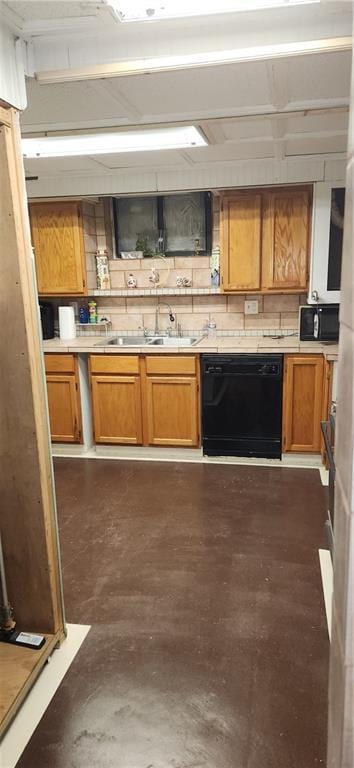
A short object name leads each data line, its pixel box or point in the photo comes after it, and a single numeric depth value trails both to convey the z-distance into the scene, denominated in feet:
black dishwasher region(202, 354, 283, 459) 13.25
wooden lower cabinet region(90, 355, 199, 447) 13.78
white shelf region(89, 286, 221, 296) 14.90
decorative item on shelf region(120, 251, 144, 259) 15.60
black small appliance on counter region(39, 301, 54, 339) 15.39
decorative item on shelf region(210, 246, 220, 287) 14.89
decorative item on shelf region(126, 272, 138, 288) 15.66
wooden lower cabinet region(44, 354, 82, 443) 14.32
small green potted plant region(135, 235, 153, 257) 15.44
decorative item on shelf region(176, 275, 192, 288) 15.33
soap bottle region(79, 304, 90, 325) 16.12
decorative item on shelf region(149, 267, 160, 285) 15.43
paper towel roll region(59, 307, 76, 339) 15.34
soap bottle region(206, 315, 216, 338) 15.43
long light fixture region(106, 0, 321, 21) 5.07
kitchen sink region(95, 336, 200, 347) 15.33
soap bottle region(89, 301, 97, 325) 16.01
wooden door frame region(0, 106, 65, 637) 6.10
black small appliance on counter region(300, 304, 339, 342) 13.10
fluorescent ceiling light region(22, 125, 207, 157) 9.38
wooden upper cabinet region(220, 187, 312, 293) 13.55
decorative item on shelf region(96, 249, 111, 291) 15.61
